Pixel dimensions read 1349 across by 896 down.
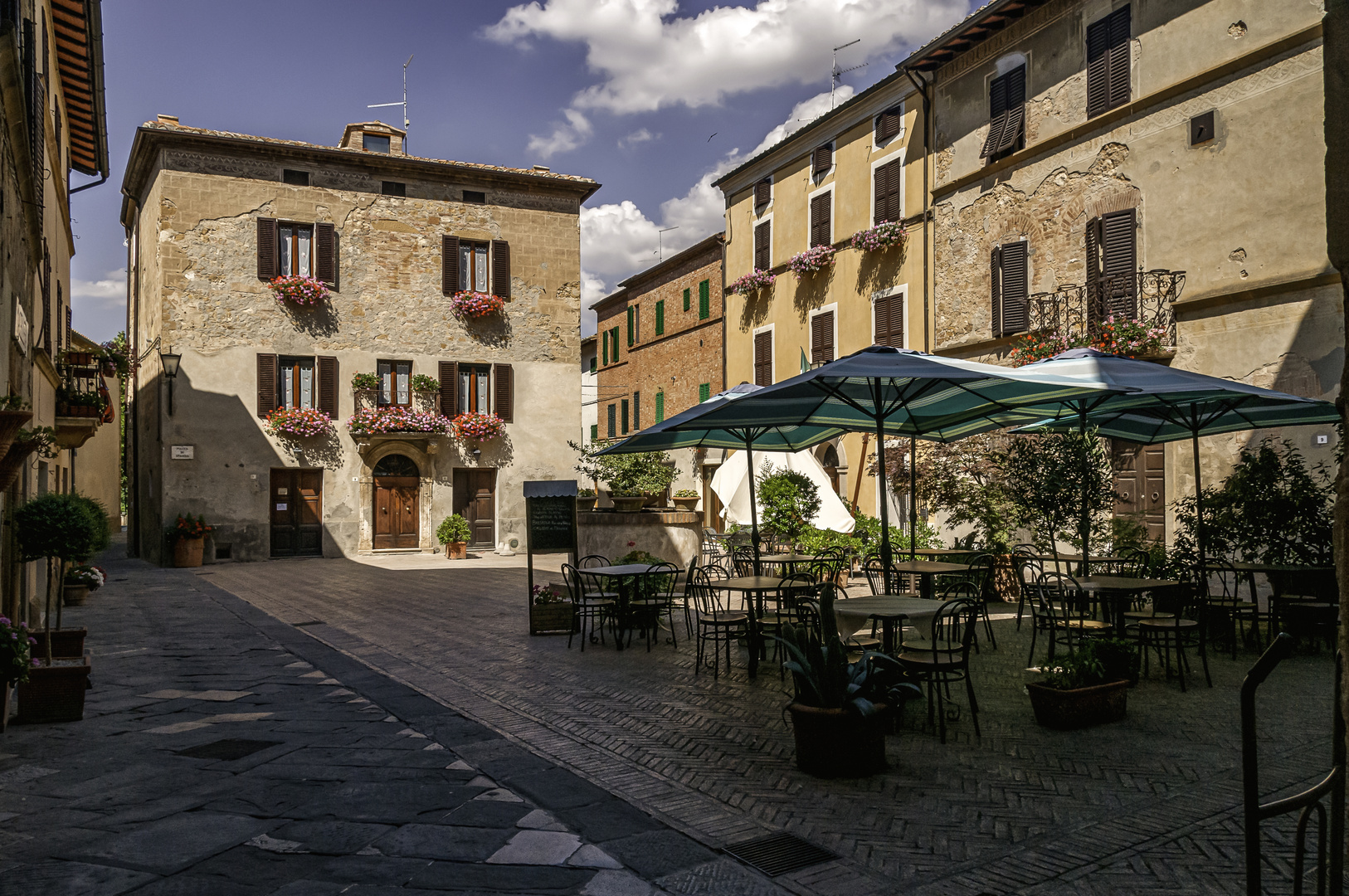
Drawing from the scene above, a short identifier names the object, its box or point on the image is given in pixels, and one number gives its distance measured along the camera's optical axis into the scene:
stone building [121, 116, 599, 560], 20.33
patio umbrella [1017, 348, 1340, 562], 7.45
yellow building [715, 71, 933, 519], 18.66
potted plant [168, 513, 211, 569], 19.25
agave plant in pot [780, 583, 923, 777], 4.89
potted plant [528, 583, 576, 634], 10.00
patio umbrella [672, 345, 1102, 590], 6.23
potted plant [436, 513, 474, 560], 20.80
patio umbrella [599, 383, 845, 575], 8.22
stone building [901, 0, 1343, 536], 11.90
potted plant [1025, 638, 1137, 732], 5.76
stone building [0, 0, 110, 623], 7.22
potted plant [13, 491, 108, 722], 6.08
